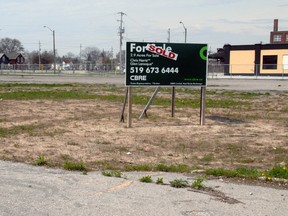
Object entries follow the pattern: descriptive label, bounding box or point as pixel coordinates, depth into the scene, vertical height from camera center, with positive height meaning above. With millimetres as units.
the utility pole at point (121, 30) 78744 +7194
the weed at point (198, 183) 5855 -1631
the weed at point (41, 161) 7258 -1663
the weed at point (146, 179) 6158 -1650
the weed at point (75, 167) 6922 -1665
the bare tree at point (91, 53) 137875 +4938
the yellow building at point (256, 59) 60719 +1681
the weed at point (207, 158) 7918 -1723
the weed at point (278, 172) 6449 -1612
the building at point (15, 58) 126169 +2568
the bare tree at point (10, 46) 145625 +7252
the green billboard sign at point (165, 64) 12219 +138
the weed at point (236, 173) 6445 -1636
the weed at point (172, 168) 6855 -1664
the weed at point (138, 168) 6980 -1684
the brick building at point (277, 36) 112375 +9319
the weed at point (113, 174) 6466 -1664
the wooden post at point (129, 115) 11945 -1364
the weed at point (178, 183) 5922 -1643
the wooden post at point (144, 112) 14061 -1513
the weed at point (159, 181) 6070 -1643
